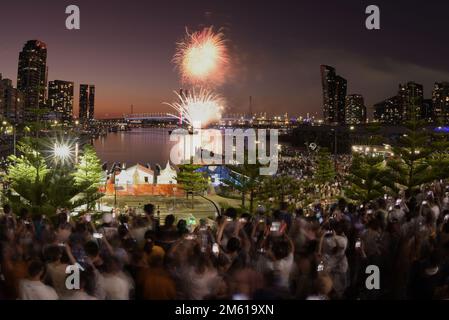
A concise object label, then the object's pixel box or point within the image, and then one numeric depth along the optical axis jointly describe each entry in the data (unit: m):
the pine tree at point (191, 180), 26.62
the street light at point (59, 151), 21.87
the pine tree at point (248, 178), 18.69
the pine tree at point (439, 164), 20.50
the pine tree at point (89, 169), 24.88
